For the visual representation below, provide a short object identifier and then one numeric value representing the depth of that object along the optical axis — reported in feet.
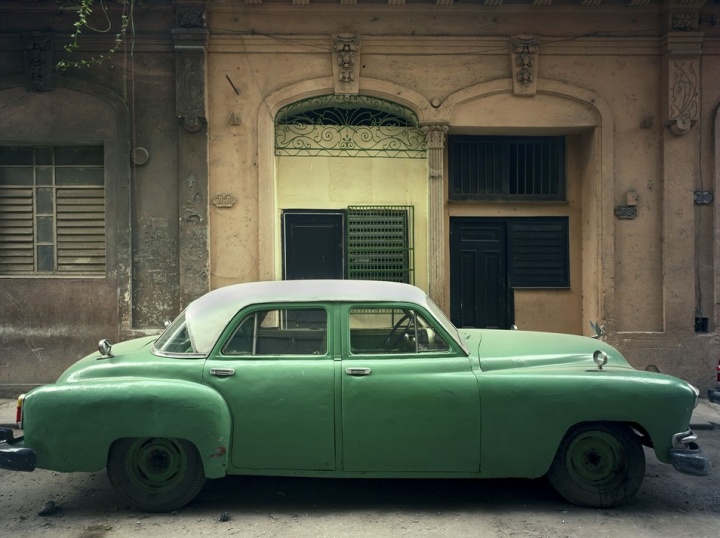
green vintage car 14.83
